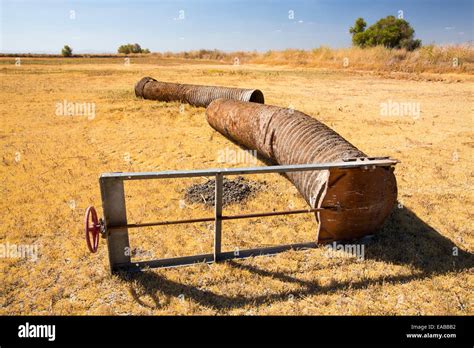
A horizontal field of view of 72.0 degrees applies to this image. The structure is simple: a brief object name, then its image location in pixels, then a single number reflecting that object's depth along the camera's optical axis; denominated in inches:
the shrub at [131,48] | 3024.4
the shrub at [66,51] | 2333.9
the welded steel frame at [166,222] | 146.9
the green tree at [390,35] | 1425.3
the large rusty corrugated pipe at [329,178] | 171.8
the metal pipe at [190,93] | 429.1
